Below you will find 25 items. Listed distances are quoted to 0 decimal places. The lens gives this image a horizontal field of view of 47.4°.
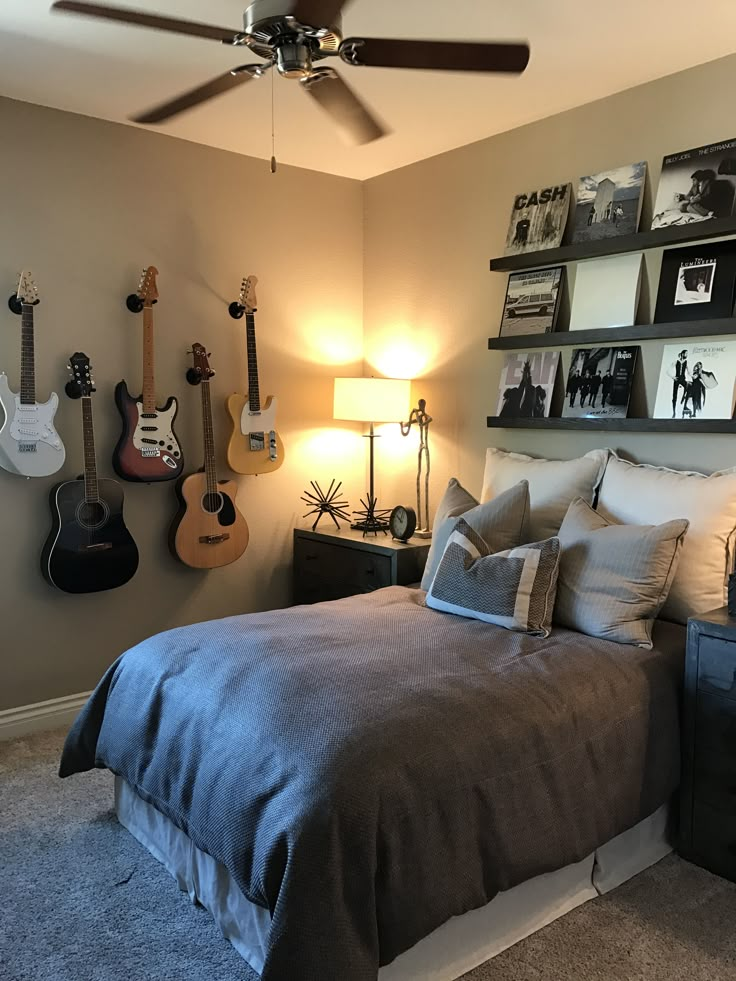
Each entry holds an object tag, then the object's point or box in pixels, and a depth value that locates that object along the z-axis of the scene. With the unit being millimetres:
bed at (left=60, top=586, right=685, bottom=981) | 1713
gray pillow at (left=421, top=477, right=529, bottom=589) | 2885
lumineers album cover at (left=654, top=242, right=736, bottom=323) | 2814
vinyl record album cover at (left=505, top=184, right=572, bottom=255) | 3324
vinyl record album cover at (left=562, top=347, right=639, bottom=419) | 3115
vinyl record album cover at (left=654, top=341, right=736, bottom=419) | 2822
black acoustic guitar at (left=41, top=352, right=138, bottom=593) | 3268
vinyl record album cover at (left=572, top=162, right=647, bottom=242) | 3078
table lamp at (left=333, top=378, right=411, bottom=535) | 3834
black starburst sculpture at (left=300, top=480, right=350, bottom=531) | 4191
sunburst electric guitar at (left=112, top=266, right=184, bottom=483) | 3447
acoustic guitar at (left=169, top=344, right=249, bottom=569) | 3615
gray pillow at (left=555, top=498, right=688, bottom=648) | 2473
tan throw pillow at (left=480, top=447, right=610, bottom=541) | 3039
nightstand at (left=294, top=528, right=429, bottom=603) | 3521
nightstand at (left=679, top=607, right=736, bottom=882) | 2271
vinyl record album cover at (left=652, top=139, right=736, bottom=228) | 2805
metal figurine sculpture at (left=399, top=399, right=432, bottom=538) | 4020
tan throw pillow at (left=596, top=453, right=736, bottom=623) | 2605
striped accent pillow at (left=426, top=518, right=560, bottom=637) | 2531
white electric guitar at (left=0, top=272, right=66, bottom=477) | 3143
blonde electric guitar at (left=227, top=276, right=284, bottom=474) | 3754
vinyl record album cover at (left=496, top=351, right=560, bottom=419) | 3385
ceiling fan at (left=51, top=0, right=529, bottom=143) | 1833
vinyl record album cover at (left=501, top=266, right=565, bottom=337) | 3348
